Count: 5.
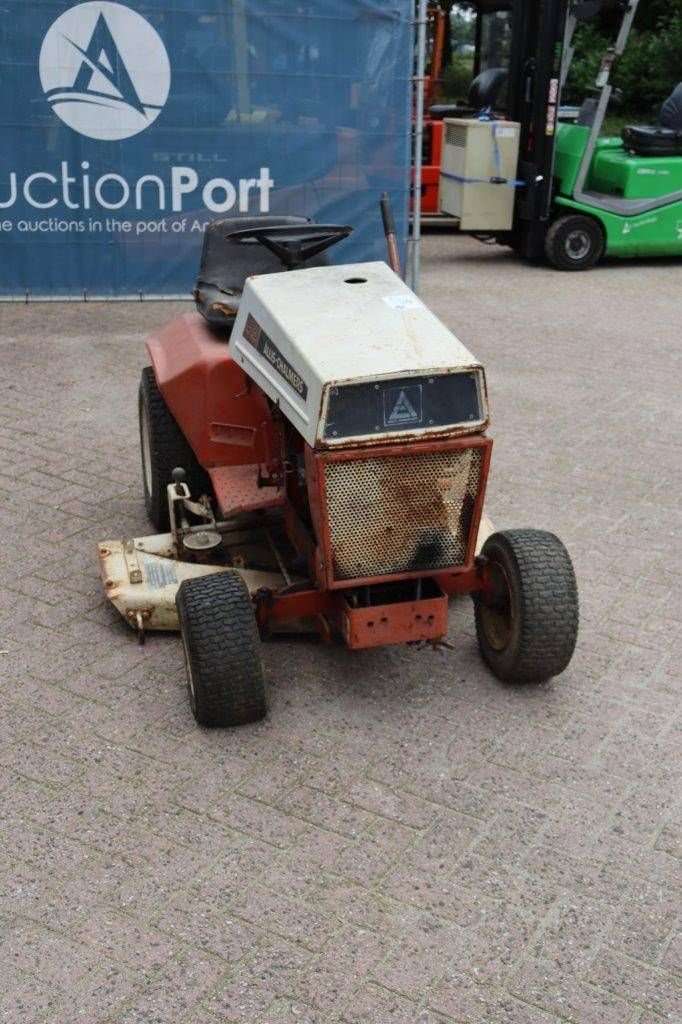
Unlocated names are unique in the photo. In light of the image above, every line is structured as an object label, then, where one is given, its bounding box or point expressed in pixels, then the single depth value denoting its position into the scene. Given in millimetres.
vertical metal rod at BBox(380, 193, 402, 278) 4808
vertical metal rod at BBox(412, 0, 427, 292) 8459
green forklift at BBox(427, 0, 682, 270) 10695
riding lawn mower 3594
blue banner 8805
